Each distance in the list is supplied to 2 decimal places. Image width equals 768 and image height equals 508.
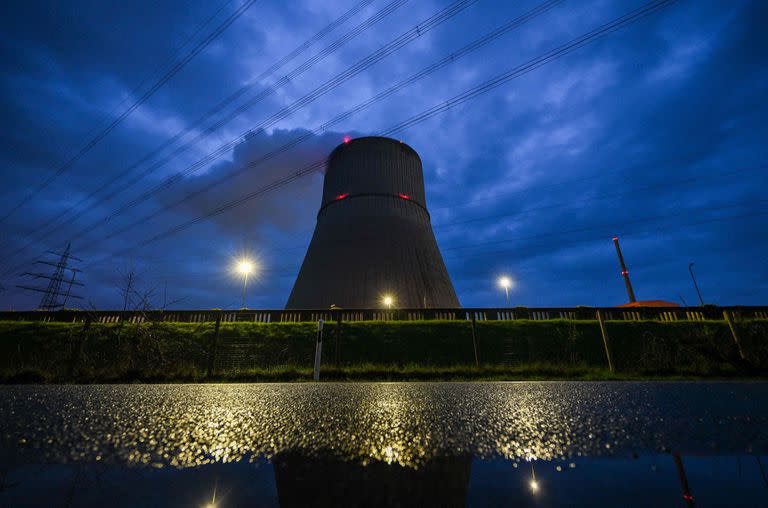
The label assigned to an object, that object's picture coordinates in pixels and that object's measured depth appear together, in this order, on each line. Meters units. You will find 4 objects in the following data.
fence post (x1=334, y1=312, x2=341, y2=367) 6.59
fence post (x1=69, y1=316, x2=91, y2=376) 5.56
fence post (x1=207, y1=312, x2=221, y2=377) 5.75
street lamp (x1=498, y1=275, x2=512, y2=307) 25.91
